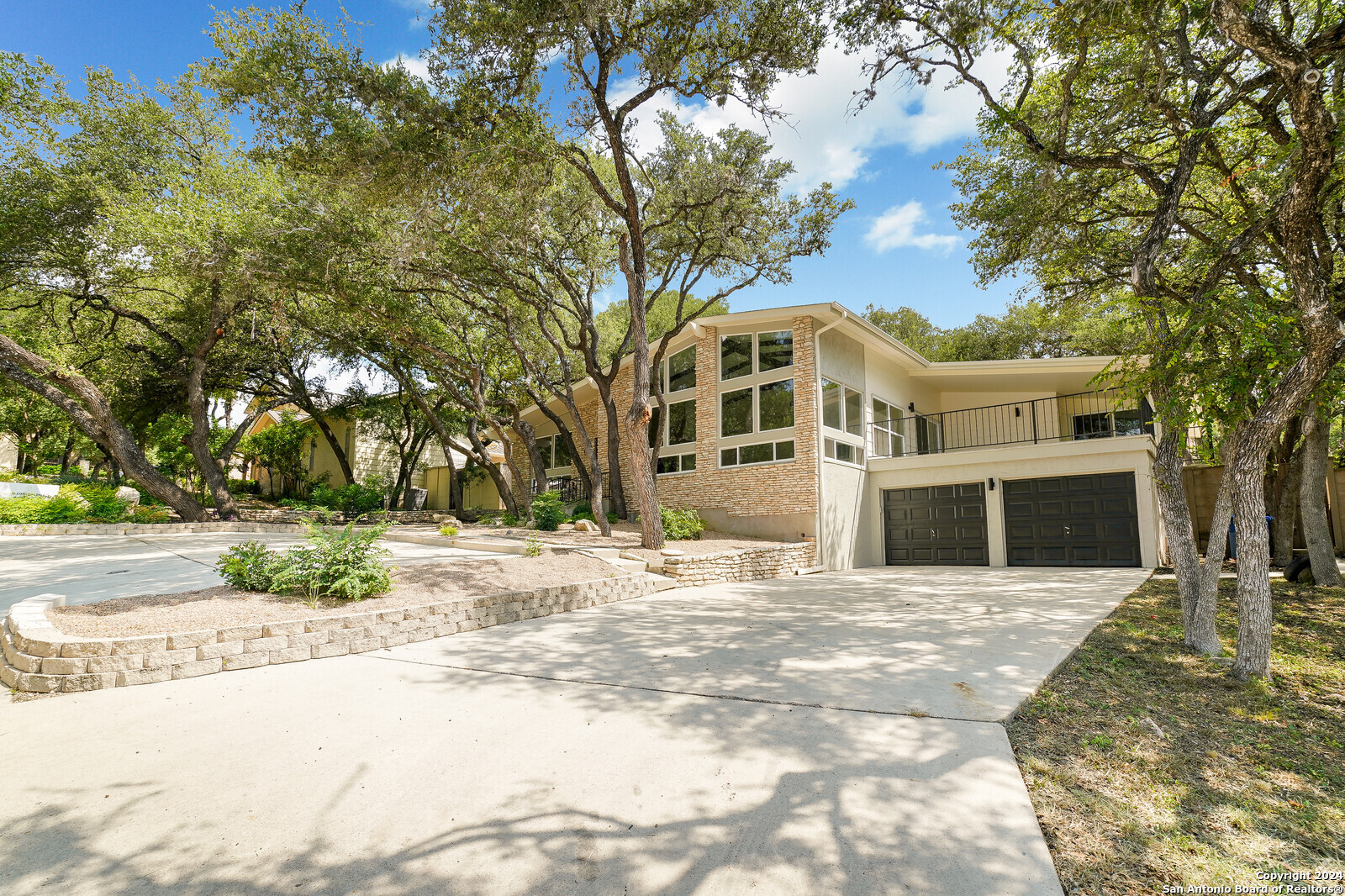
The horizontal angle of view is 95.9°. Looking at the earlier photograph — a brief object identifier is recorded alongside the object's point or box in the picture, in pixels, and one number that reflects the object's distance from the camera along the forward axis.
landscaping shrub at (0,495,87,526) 12.20
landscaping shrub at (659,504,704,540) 12.66
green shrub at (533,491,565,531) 13.71
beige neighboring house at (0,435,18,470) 31.53
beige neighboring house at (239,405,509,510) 23.70
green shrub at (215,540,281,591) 5.77
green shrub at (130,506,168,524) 13.86
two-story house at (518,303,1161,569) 11.99
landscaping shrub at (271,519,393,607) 5.69
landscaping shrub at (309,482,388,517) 19.95
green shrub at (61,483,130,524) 13.10
